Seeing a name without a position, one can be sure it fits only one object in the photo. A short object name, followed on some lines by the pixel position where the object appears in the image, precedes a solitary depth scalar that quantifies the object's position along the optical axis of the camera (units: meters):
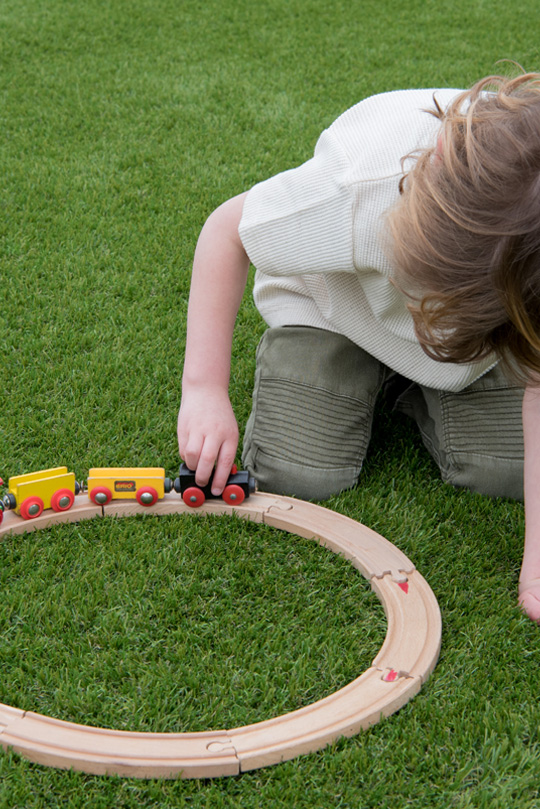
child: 1.29
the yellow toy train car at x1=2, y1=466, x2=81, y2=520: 1.61
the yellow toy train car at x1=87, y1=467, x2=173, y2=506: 1.66
